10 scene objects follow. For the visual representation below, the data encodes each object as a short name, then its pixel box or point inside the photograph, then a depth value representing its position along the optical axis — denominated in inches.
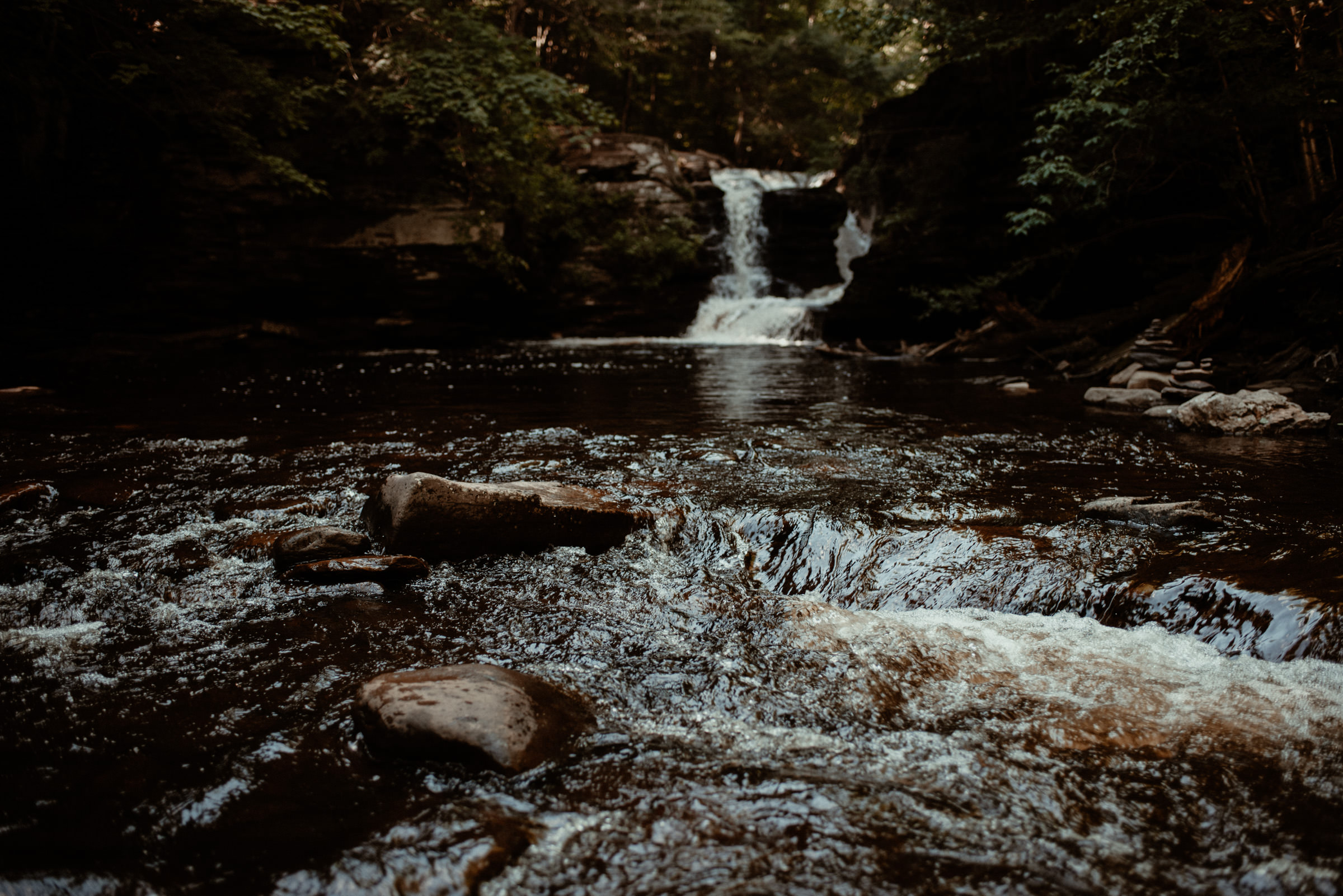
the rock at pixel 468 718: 88.9
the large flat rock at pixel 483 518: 156.5
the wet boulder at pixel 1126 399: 310.5
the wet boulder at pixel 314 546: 152.3
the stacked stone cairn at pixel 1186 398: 248.2
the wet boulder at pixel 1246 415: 245.8
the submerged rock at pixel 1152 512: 155.0
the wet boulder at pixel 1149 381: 334.0
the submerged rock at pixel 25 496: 180.2
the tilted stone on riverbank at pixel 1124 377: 354.3
